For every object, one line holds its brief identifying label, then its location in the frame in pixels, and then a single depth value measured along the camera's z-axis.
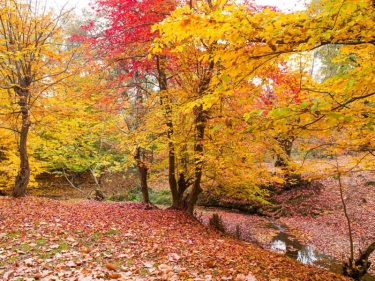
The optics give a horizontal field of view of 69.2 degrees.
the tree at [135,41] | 7.98
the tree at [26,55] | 8.23
